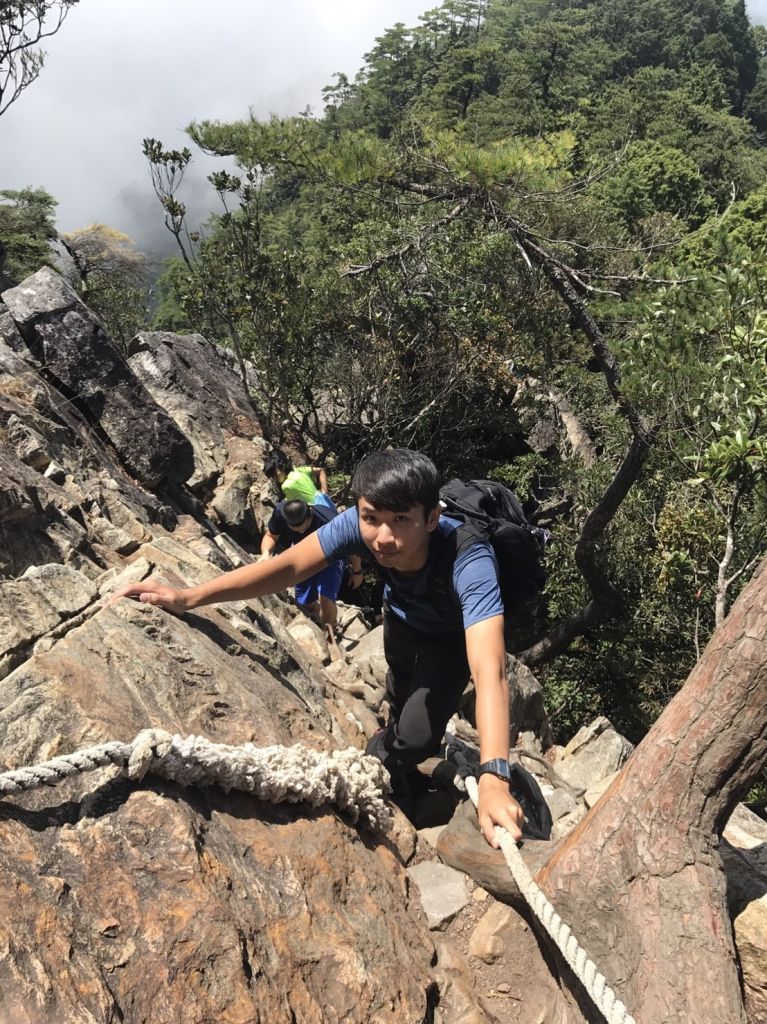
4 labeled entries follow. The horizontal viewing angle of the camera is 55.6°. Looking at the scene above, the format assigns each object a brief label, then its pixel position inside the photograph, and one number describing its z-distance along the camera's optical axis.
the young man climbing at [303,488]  7.36
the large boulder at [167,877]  2.24
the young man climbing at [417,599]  2.93
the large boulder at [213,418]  12.14
